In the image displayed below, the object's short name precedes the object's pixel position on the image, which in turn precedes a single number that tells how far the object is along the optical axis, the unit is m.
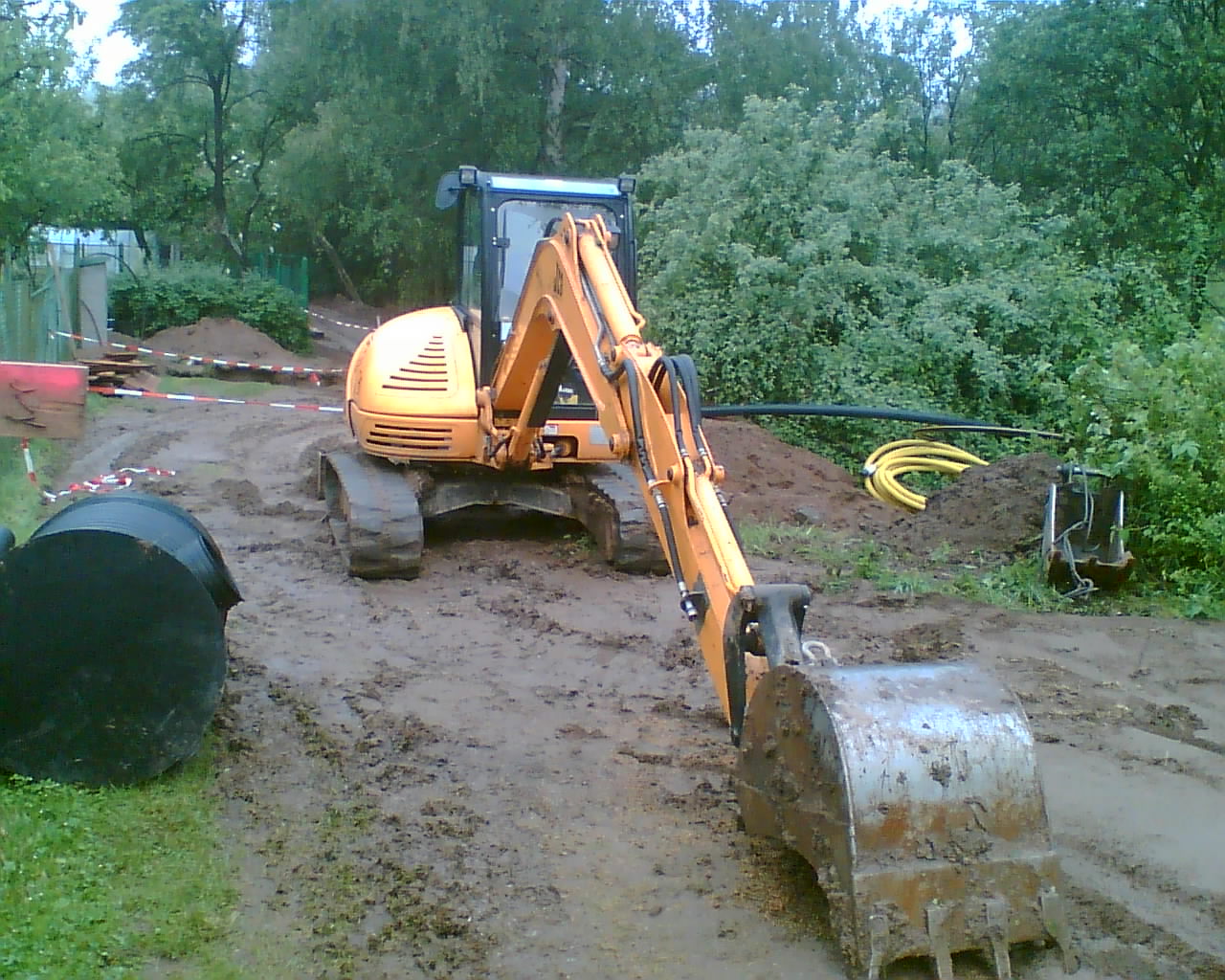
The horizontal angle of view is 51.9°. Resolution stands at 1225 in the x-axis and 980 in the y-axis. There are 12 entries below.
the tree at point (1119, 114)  19.86
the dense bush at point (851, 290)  13.54
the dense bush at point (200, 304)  26.39
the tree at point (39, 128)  17.48
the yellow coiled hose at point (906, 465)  10.95
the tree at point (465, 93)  23.56
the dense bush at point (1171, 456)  8.34
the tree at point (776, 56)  25.50
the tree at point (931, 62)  27.06
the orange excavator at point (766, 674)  3.50
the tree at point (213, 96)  31.02
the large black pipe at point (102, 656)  4.65
